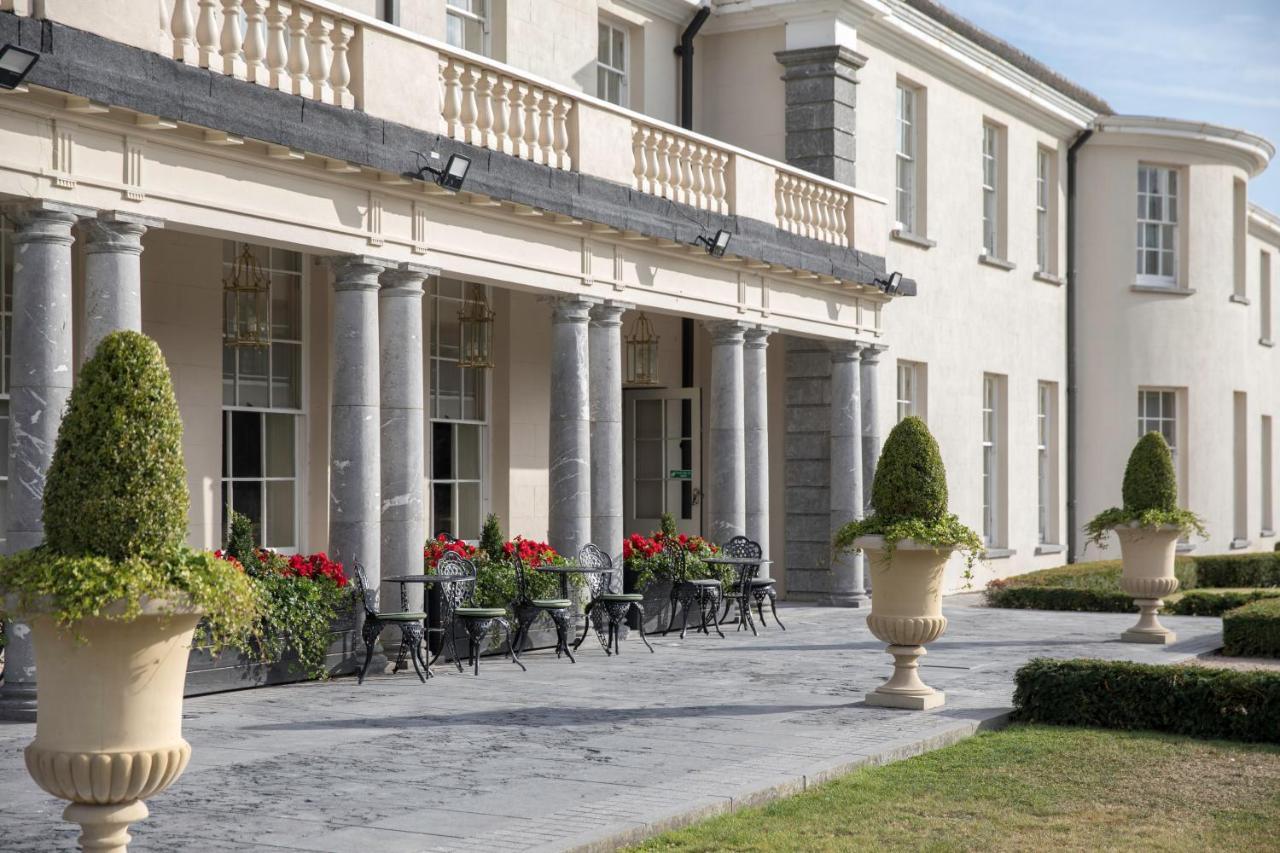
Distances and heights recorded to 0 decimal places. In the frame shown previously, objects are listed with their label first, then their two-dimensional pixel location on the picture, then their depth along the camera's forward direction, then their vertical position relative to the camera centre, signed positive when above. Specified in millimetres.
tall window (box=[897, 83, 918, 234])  22375 +3643
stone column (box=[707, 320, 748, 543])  17250 -153
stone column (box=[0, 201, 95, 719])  9695 +262
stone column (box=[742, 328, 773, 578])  17734 -148
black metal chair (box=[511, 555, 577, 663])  13250 -1606
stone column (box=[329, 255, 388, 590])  12266 -39
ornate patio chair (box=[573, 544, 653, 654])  14281 -1633
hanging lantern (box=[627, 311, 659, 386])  19688 +800
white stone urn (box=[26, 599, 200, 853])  5395 -1006
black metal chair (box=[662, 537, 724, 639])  15797 -1678
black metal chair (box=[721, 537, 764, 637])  16484 -1645
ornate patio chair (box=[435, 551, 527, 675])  12594 -1503
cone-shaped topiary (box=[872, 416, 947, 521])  10891 -408
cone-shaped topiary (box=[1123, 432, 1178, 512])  15828 -626
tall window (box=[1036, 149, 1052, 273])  26766 +3487
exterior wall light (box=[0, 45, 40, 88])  9094 +2038
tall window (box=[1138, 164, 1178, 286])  27953 +3370
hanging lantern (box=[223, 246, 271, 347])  13594 +987
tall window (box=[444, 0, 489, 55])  16531 +4143
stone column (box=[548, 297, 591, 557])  14656 -127
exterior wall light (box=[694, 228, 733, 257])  16094 +1775
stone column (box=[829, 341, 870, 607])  19641 -277
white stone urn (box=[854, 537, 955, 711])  10703 -1261
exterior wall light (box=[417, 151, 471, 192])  12414 +1922
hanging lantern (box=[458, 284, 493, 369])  16688 +953
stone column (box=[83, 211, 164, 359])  10180 +954
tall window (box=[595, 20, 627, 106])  19078 +4275
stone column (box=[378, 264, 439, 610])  12719 -89
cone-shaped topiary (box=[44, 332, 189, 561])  5465 -155
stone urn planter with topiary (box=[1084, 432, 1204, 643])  15594 -1093
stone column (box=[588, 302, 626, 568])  15219 -46
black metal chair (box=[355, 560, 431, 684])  11969 -1533
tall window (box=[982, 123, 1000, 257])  24922 +3533
